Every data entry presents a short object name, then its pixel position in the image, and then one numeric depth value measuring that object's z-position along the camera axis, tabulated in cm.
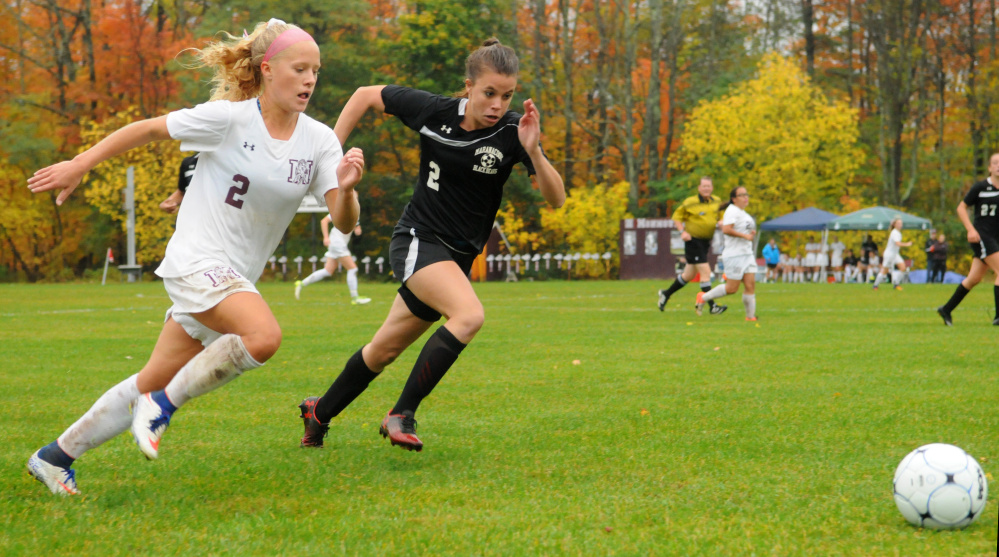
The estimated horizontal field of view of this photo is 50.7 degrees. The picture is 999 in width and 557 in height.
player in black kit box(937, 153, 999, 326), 1280
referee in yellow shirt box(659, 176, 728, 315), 1661
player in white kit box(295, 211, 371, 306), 1948
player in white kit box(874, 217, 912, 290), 2777
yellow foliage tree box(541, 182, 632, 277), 4056
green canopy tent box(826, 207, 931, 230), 3384
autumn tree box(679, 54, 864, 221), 4288
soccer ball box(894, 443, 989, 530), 371
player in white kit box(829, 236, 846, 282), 3823
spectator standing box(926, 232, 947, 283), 3441
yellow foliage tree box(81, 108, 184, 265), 4116
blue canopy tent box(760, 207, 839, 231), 3541
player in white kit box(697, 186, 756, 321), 1468
